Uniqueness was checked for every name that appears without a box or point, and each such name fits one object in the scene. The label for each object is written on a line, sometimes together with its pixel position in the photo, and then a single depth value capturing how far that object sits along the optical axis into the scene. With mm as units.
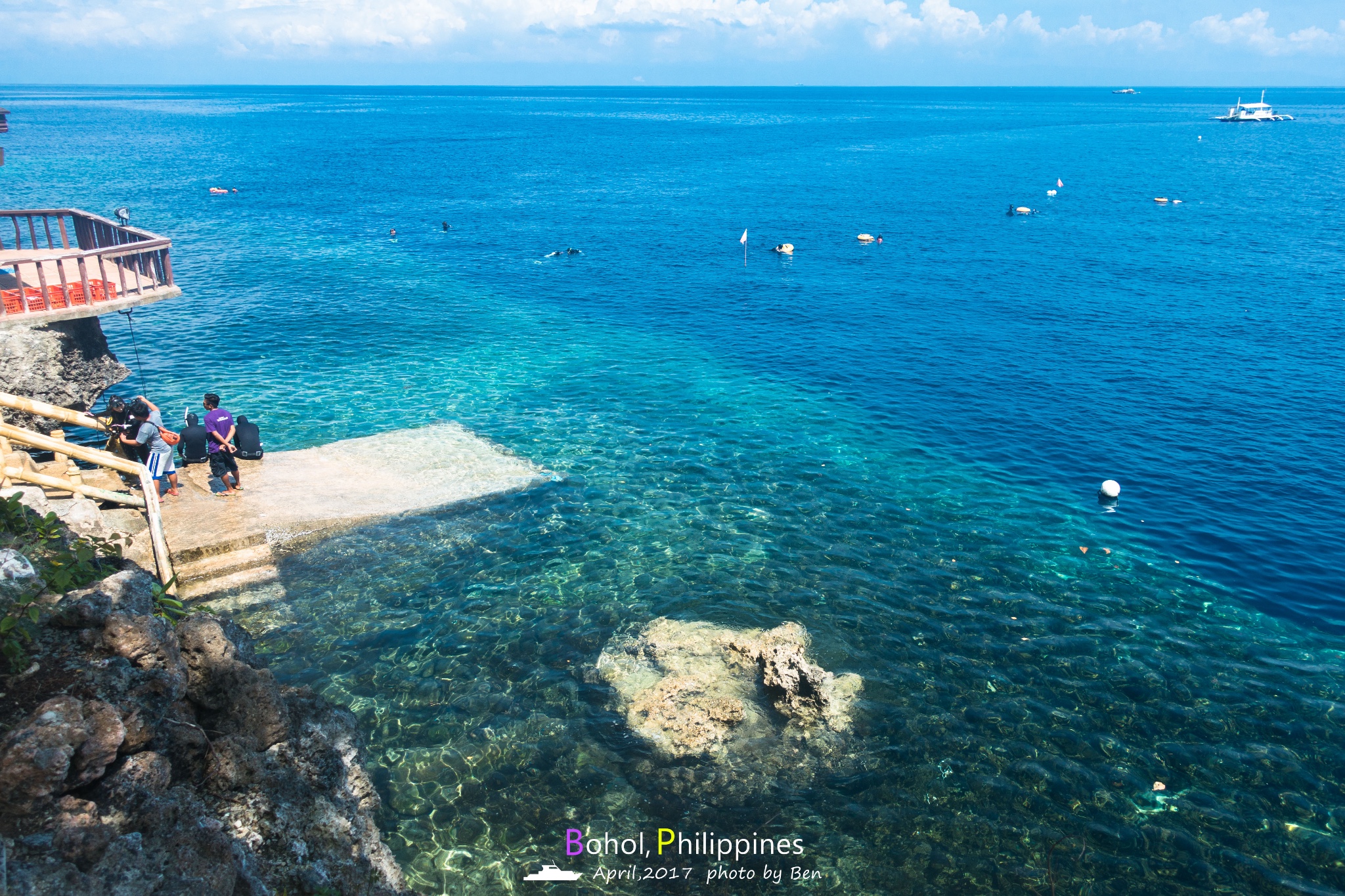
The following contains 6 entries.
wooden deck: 21781
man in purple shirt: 19875
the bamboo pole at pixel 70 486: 15289
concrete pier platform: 17953
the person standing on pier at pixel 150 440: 18141
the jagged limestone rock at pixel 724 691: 14484
